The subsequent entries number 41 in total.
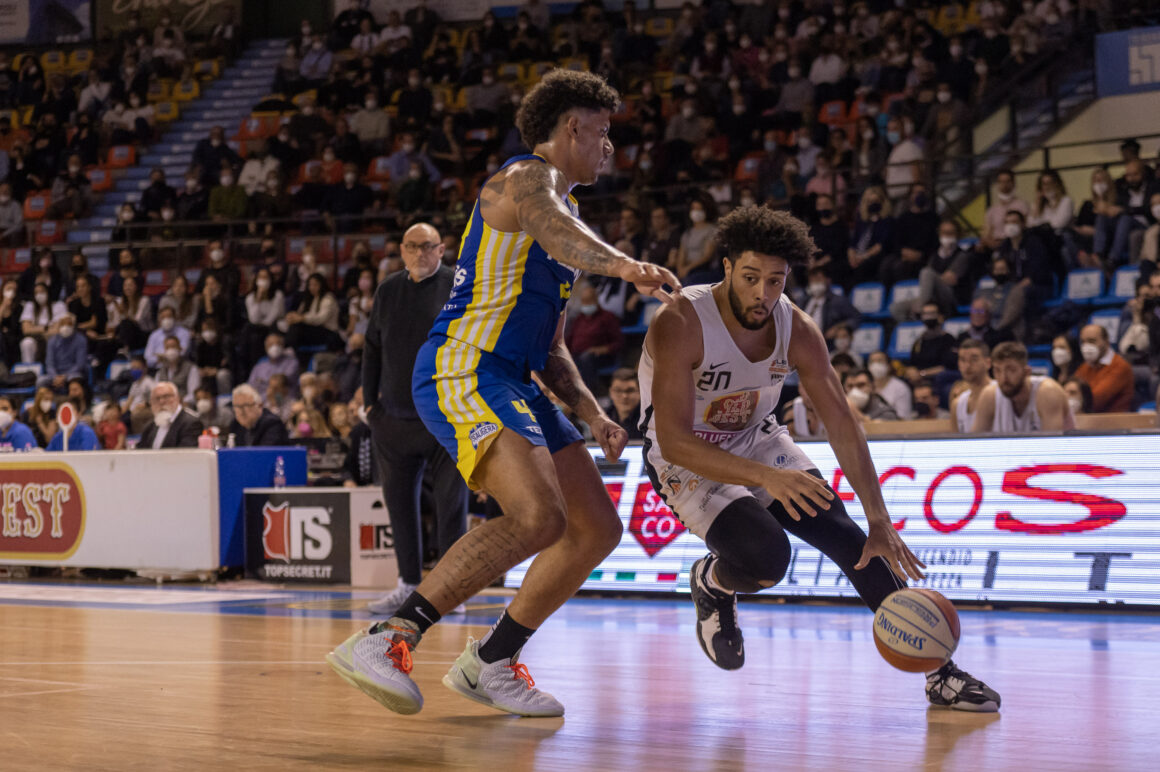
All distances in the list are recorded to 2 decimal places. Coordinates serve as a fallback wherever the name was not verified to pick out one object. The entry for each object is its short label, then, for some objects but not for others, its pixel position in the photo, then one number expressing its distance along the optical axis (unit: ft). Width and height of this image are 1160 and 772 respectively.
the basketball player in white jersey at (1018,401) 28.12
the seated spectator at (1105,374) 34.09
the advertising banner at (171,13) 81.76
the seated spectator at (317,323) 52.60
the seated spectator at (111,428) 46.11
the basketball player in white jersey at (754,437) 14.19
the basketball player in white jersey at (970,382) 29.78
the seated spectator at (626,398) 32.99
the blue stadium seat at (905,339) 41.92
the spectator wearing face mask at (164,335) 54.75
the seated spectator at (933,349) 39.29
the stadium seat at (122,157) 73.41
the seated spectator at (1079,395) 33.24
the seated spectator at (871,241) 44.21
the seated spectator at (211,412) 43.15
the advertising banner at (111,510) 34.24
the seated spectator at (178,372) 52.95
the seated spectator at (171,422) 37.37
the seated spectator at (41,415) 48.24
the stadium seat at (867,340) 42.19
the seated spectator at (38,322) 58.39
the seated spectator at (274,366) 51.67
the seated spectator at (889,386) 37.17
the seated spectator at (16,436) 41.88
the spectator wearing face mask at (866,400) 35.09
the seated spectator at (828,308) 42.14
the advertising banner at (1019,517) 24.43
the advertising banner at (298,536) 33.40
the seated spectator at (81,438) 40.06
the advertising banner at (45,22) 83.92
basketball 13.56
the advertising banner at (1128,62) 48.19
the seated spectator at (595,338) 43.57
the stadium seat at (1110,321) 38.93
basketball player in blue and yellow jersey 12.87
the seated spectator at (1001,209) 42.93
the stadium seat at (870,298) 43.94
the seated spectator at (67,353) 56.18
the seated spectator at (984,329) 38.73
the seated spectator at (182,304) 56.65
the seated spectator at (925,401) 36.01
